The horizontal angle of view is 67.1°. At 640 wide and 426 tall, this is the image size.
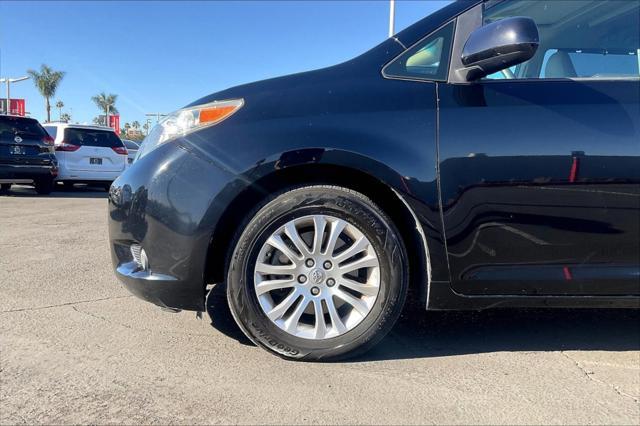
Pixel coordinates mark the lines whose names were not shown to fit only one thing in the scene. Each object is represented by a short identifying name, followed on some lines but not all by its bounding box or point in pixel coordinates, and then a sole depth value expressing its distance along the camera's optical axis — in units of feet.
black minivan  7.43
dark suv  29.22
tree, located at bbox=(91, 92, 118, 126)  212.23
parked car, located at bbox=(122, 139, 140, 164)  62.08
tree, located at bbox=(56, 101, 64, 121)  213.50
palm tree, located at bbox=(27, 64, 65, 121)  171.12
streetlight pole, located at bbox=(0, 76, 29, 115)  139.72
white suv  33.99
